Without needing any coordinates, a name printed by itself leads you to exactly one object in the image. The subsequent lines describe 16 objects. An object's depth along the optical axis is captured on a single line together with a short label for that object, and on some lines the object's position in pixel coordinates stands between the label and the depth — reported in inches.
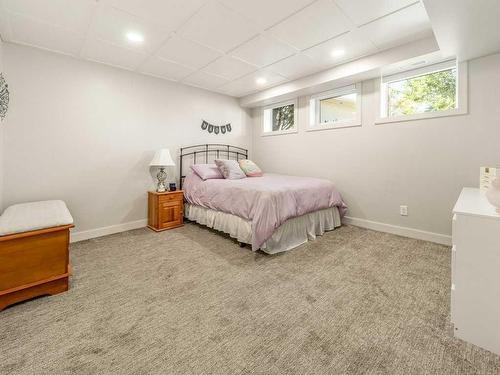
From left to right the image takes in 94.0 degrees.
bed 98.2
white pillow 143.0
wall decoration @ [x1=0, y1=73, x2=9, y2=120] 93.7
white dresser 49.6
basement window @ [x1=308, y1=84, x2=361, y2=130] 135.4
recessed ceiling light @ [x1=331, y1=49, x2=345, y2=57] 108.7
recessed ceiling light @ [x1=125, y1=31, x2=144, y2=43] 94.9
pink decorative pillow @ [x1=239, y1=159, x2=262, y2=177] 153.8
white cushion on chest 64.2
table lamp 134.3
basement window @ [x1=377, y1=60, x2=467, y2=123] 102.2
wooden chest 63.0
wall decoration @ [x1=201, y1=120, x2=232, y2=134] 167.5
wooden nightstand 134.0
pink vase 49.5
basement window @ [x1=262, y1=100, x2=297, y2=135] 173.0
